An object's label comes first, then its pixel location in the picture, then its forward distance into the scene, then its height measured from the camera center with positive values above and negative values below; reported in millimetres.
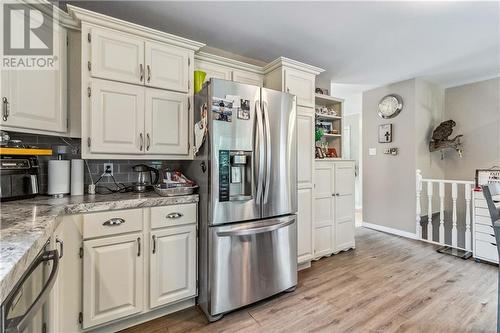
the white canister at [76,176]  1853 -73
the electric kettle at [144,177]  2084 -97
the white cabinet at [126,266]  1524 -689
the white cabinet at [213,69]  2311 +948
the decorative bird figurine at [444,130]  3828 +577
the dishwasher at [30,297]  656 -425
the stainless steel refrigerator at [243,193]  1821 -217
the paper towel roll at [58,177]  1772 -77
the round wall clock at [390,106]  3896 +997
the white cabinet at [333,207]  2885 -506
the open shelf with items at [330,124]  3204 +586
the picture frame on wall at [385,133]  4012 +558
